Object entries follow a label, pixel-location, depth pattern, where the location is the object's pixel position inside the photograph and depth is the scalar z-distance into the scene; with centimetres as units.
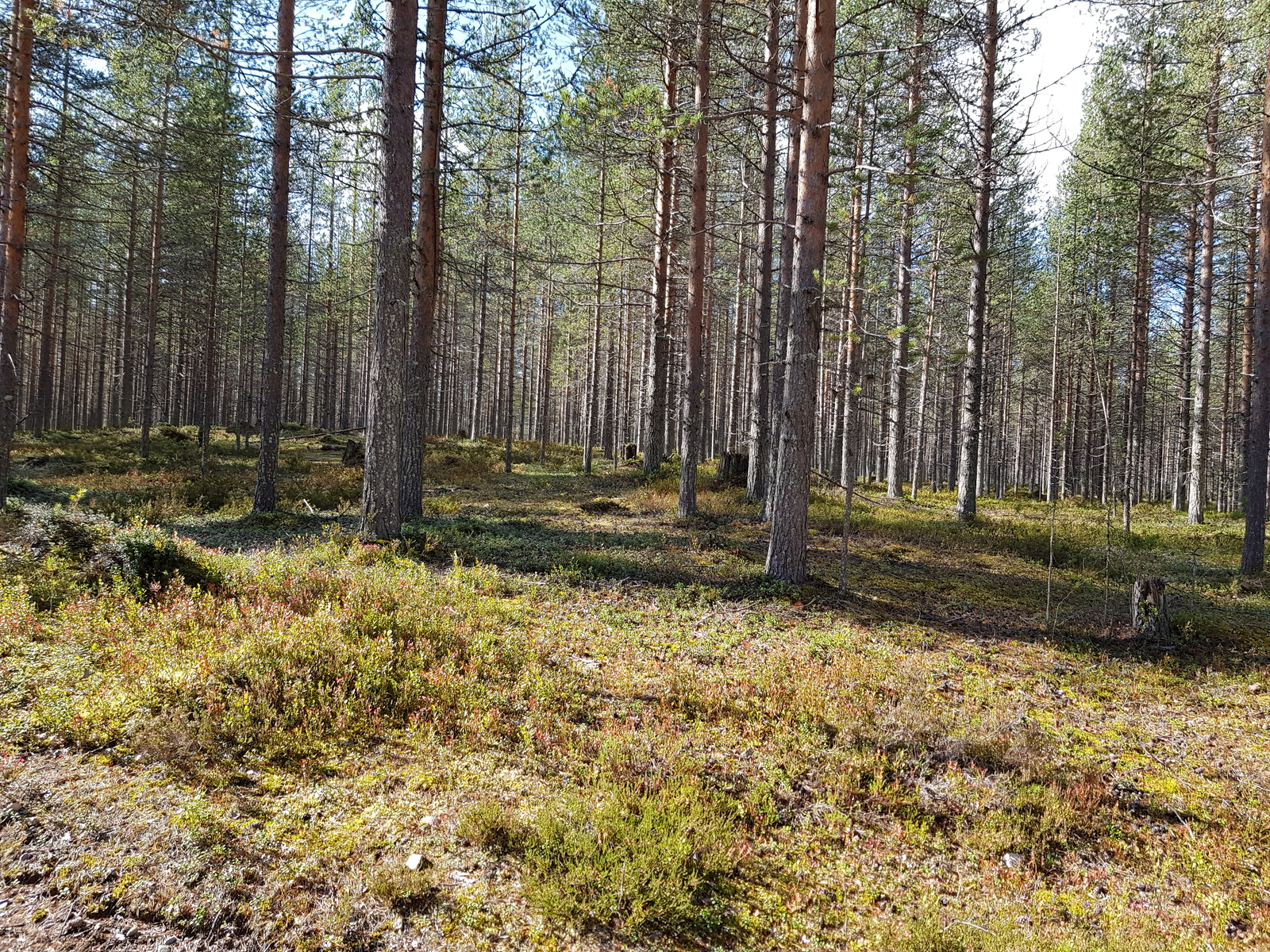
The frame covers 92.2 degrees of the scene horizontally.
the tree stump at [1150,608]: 809
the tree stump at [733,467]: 1959
